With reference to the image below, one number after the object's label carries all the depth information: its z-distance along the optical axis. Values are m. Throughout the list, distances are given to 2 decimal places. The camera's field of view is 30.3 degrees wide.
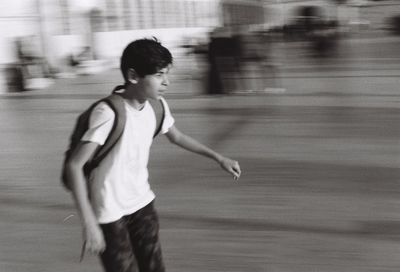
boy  2.70
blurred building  17.42
